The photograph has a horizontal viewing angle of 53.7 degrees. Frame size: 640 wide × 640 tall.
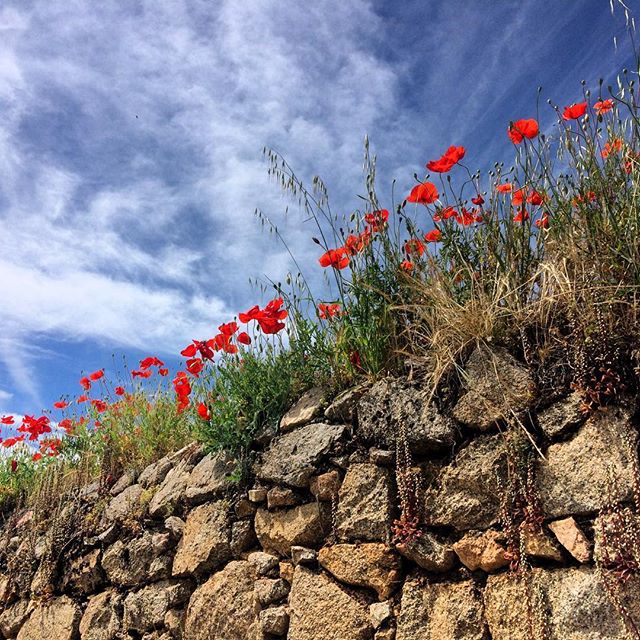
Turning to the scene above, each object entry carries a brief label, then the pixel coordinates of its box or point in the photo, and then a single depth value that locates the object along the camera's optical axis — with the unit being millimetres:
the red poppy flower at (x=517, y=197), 2848
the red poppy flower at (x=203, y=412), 3588
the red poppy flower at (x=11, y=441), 6156
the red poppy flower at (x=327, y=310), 3268
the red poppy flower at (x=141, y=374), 5465
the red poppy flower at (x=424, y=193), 2926
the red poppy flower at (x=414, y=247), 3100
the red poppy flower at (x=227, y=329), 3711
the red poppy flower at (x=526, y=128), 2703
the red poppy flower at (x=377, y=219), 3148
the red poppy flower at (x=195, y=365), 3814
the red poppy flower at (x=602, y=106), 2832
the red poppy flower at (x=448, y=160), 2816
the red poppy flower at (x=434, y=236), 3000
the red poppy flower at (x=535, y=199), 2812
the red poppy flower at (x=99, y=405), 5495
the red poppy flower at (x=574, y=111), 2730
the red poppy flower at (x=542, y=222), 2807
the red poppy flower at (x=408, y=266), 3066
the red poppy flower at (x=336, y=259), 3170
